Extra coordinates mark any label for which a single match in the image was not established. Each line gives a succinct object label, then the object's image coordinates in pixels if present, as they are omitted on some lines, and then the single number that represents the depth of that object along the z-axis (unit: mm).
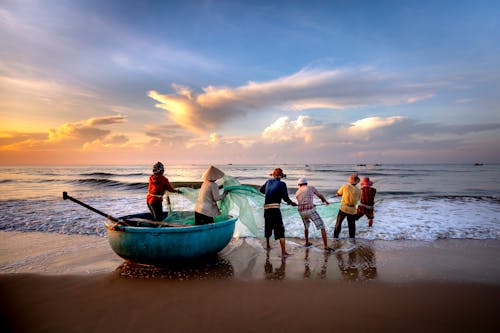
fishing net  6469
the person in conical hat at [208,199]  5820
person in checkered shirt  6713
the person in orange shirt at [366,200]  8156
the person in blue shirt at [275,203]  6448
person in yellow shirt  7418
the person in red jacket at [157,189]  6641
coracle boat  4895
